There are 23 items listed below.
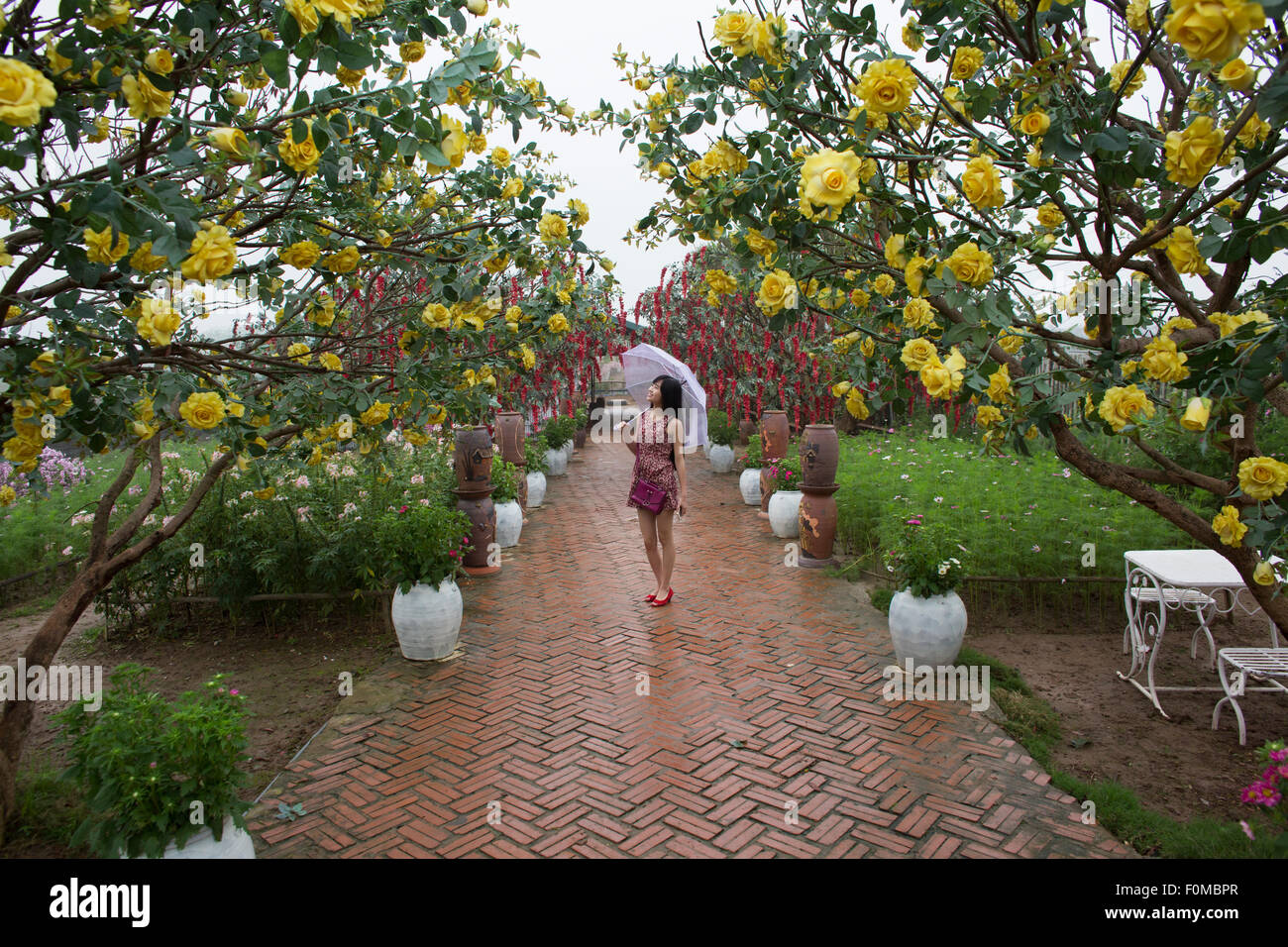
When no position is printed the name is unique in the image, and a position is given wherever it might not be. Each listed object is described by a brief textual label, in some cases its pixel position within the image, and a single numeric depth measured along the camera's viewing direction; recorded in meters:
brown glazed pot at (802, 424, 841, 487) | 7.25
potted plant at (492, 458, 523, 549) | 8.16
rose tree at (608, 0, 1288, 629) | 2.11
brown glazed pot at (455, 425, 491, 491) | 6.90
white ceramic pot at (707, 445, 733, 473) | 13.52
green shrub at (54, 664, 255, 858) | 2.62
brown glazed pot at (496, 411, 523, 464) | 9.27
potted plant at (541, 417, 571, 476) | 13.34
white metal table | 4.14
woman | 6.35
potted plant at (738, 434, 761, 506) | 10.62
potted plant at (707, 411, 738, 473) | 13.54
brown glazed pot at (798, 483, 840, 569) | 7.39
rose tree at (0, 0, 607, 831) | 2.02
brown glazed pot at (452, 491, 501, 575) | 7.01
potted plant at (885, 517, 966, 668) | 4.77
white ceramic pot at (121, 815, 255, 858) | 2.69
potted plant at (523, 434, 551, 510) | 10.75
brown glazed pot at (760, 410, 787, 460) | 9.53
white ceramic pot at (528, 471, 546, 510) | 10.71
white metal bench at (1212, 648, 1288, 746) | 3.77
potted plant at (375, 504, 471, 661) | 5.12
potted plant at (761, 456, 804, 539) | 8.57
